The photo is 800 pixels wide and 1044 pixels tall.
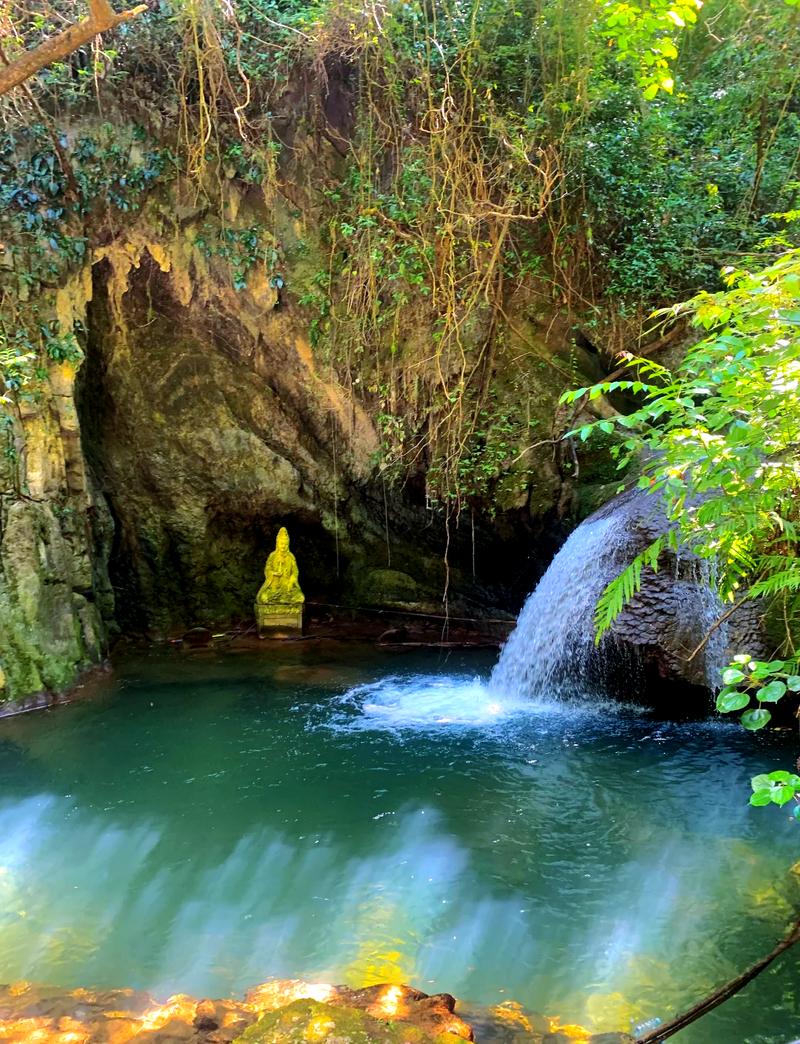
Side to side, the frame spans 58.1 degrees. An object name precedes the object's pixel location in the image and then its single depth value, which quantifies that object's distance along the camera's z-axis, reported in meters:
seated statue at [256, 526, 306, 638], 8.55
